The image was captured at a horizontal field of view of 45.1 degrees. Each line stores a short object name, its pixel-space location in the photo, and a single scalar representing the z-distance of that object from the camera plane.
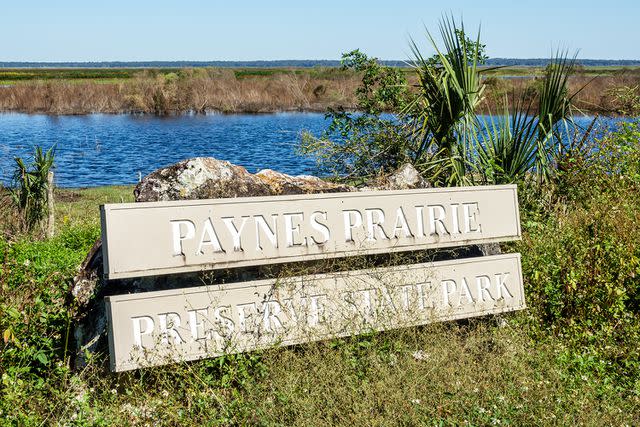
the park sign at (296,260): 4.33
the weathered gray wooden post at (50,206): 9.94
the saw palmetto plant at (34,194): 10.05
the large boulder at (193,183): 5.30
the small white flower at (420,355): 4.62
